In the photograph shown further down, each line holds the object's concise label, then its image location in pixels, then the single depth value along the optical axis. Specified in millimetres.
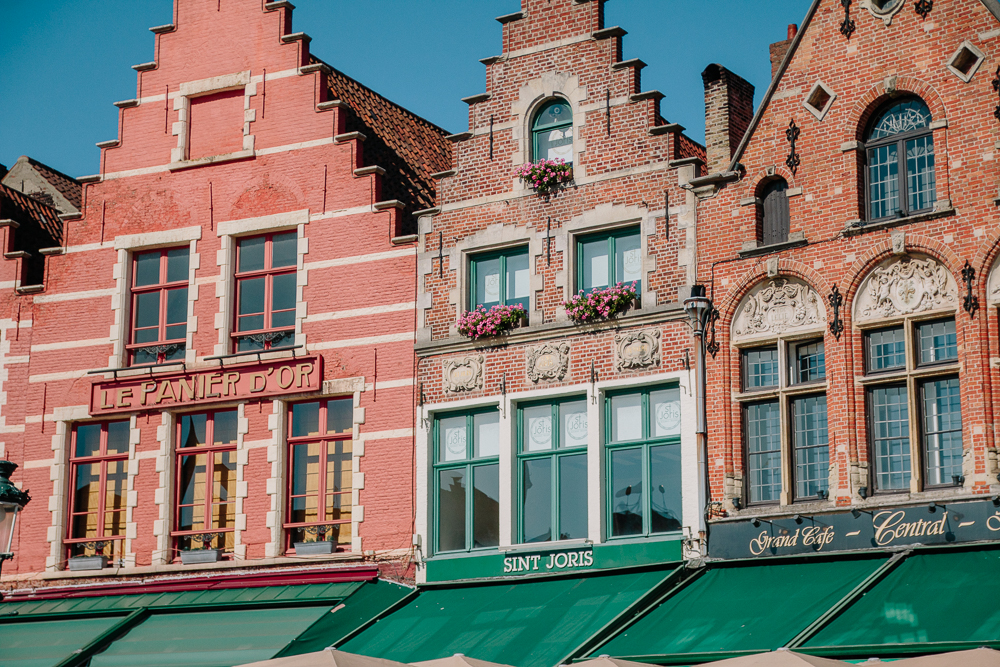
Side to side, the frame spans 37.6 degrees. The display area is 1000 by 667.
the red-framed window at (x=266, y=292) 20344
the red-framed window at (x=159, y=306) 20969
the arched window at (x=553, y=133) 19047
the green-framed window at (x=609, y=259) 18250
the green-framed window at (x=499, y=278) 19031
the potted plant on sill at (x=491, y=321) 18656
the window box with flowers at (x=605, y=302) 17953
